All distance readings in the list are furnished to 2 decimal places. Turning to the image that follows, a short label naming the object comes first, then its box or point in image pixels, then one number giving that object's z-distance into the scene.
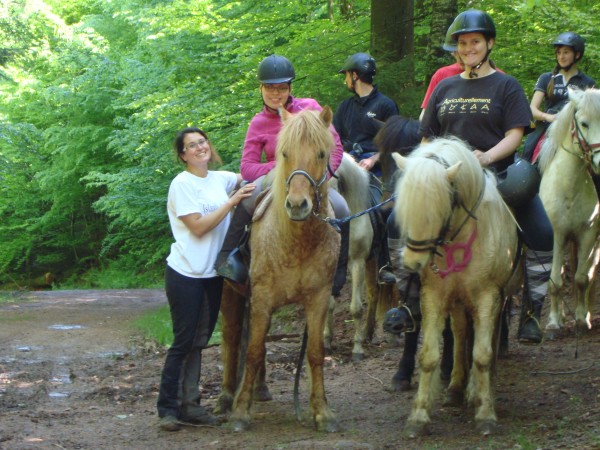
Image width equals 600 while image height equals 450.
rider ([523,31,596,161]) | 9.17
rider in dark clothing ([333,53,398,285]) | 9.48
